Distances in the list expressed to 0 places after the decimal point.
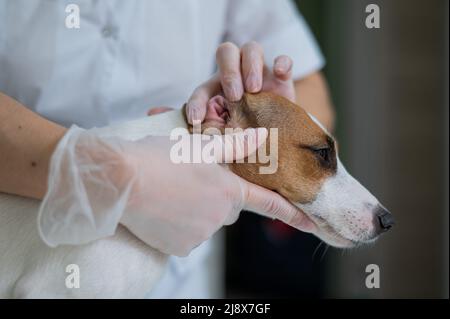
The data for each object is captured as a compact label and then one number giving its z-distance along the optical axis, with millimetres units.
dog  924
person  800
